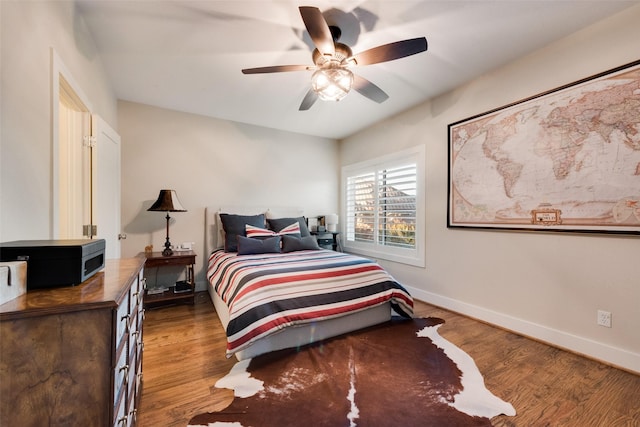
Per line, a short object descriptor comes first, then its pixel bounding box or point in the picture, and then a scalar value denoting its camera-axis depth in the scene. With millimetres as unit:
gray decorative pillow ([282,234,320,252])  3398
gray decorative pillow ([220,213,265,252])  3432
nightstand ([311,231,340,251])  4504
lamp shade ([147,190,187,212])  3191
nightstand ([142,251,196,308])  3092
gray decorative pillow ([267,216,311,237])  3784
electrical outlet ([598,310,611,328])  2020
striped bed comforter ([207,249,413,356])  1960
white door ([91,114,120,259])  2145
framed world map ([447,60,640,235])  1932
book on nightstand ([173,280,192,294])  3288
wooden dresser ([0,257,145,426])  688
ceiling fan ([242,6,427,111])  1717
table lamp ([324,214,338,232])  4633
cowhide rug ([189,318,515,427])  1450
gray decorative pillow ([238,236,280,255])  3178
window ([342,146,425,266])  3527
